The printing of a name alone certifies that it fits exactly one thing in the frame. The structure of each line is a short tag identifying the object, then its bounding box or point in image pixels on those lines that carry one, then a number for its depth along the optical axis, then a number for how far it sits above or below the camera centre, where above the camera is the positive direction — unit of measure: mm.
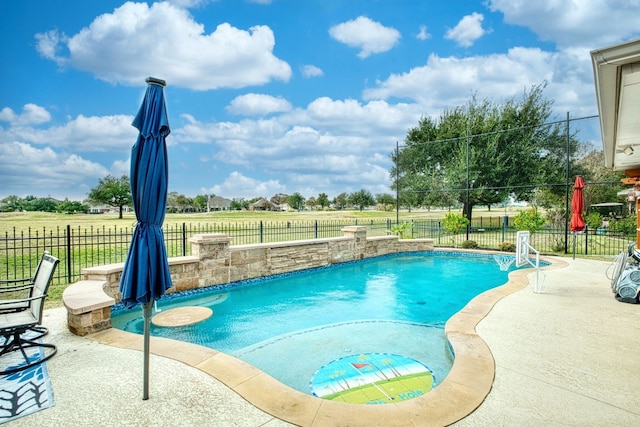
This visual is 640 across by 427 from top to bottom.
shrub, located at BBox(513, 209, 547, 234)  12273 -520
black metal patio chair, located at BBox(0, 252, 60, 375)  3215 -1154
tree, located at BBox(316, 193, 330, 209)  75769 +1804
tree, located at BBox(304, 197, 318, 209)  78250 +1175
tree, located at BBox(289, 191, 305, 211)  78062 +1654
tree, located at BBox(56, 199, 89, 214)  53425 +330
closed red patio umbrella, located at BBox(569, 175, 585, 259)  8703 -44
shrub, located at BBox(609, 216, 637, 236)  13203 -835
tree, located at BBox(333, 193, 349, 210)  77338 +1663
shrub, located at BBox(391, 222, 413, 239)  14195 -959
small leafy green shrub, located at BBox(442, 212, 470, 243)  13713 -668
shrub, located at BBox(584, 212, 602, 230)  12367 -564
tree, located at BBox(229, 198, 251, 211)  77312 +992
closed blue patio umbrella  2553 +29
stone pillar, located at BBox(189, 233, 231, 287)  7277 -1122
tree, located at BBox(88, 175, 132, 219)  48112 +2205
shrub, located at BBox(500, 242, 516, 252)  12703 -1593
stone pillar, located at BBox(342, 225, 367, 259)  11352 -1037
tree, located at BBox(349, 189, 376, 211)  70656 +1868
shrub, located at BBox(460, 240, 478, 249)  13547 -1573
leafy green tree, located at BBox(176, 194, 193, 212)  76038 +1522
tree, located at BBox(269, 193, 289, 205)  91250 +2812
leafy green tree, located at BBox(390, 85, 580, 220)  19375 +3377
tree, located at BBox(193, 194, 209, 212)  79250 +1571
